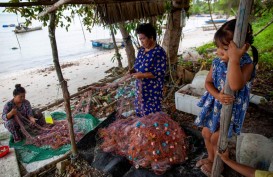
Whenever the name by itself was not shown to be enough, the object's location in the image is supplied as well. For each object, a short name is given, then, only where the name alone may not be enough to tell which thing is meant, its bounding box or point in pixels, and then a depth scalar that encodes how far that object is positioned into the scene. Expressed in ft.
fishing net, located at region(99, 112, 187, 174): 9.18
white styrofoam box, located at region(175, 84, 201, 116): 13.88
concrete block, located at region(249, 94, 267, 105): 13.73
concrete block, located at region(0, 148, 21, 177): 10.77
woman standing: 10.03
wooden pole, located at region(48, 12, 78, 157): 9.68
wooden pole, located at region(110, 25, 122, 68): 28.72
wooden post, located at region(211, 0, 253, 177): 4.77
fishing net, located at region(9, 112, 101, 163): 12.62
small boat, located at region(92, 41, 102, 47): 72.08
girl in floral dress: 5.14
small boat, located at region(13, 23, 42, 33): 131.52
